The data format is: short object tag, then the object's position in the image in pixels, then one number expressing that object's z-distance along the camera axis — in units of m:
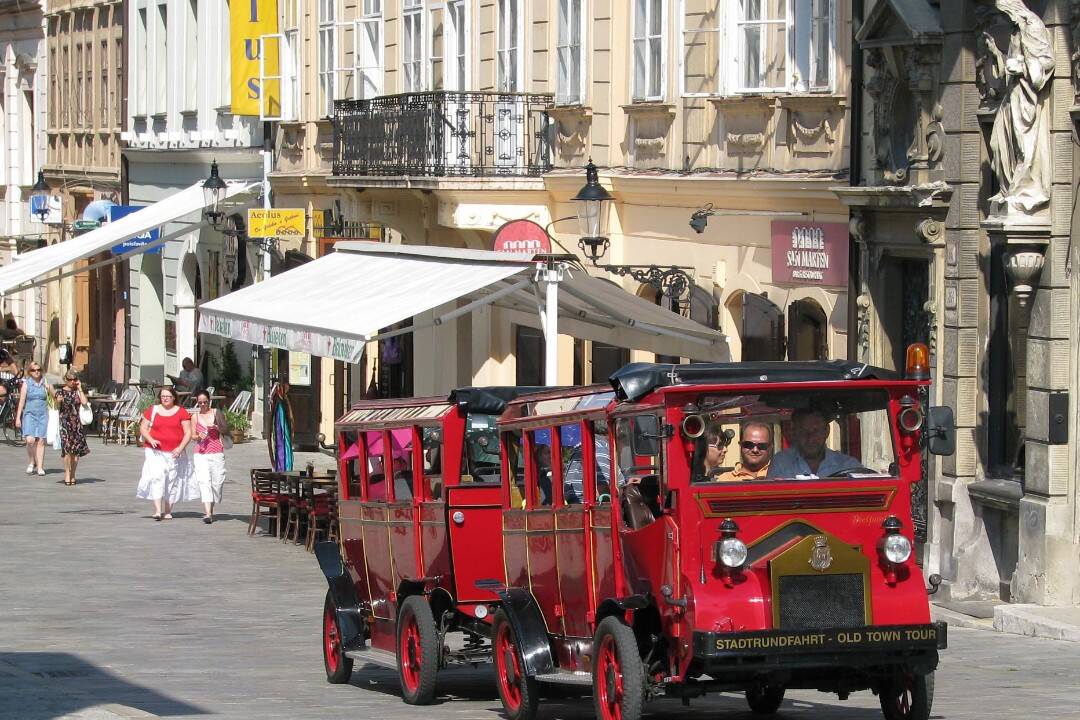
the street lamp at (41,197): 50.06
